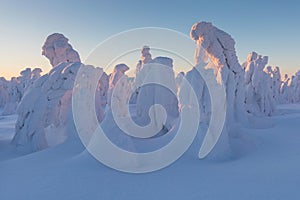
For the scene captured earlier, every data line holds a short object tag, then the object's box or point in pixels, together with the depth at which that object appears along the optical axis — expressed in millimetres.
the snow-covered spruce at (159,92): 11656
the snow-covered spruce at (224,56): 9523
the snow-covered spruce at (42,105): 9703
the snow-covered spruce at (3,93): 36188
